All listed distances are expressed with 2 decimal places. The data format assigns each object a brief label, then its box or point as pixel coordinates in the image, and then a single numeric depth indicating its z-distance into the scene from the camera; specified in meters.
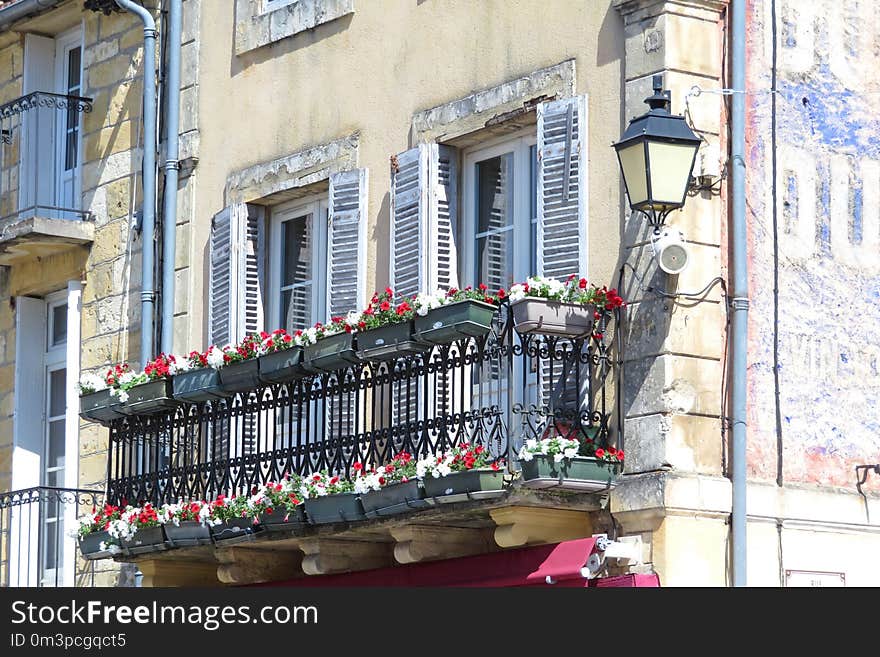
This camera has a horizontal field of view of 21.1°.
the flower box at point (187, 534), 14.54
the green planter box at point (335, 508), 13.41
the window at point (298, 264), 15.45
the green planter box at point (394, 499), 12.90
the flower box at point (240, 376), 14.27
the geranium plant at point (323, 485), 13.52
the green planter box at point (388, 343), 13.12
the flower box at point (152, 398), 14.98
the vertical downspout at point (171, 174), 16.38
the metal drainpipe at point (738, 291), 12.45
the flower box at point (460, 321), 12.70
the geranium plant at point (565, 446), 12.34
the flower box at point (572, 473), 12.33
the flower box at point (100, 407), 15.31
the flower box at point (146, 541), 14.86
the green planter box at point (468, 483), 12.53
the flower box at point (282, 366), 13.98
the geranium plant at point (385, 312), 13.12
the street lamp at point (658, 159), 12.30
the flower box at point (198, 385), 14.60
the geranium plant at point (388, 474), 13.02
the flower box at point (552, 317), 12.50
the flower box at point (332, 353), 13.57
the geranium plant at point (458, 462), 12.60
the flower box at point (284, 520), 13.82
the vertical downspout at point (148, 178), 16.42
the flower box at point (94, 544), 15.32
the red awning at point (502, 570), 12.66
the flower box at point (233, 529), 14.21
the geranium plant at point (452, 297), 12.80
